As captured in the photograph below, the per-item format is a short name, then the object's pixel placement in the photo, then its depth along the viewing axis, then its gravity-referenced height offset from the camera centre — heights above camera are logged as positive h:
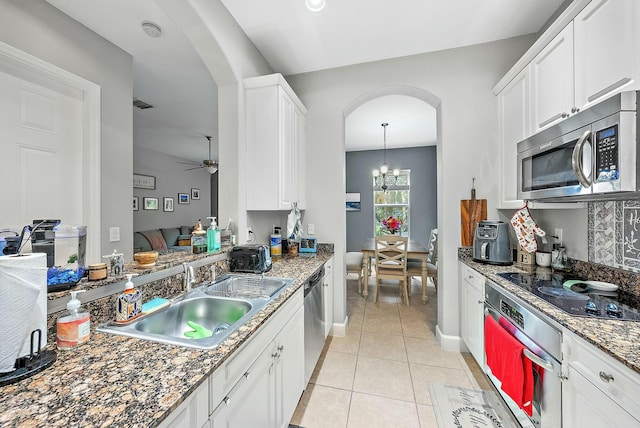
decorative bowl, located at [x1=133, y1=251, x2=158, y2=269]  1.27 -0.23
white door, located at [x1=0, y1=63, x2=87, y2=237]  1.65 +0.46
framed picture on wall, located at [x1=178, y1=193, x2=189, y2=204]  6.28 +0.40
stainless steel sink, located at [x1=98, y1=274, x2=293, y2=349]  0.92 -0.46
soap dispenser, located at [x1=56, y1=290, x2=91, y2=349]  0.83 -0.38
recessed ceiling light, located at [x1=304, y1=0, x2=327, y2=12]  1.81 +1.52
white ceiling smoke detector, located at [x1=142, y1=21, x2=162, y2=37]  2.04 +1.53
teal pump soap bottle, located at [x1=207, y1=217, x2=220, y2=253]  1.74 -0.17
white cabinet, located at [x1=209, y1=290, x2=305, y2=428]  0.88 -0.75
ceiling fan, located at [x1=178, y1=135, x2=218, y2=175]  5.22 +1.01
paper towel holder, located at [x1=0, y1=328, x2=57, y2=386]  0.66 -0.42
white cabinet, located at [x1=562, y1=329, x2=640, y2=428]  0.82 -0.64
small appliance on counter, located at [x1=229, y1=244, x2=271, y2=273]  1.79 -0.32
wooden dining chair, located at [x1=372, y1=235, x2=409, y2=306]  3.56 -0.66
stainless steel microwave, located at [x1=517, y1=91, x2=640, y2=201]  1.04 +0.28
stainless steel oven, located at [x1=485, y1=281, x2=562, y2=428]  1.14 -0.69
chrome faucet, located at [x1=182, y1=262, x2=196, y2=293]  1.43 -0.36
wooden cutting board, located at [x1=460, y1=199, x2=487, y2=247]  2.32 -0.02
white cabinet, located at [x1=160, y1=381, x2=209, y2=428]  0.65 -0.54
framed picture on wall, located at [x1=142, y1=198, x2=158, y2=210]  5.25 +0.23
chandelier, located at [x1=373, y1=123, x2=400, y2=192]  6.01 +0.86
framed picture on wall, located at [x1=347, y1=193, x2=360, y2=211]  6.26 +0.28
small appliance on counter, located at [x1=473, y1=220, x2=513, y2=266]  2.01 -0.24
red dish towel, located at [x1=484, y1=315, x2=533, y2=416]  1.29 -0.84
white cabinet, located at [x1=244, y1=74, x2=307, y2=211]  2.09 +0.60
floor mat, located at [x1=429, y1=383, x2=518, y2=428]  1.58 -1.30
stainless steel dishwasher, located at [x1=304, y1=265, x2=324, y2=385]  1.74 -0.81
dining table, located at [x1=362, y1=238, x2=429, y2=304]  3.62 -0.63
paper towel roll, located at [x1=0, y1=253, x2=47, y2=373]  0.67 -0.24
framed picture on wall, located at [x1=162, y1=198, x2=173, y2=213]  5.76 +0.21
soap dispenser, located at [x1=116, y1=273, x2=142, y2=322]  1.01 -0.36
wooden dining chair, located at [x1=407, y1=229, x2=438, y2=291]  3.66 -0.79
